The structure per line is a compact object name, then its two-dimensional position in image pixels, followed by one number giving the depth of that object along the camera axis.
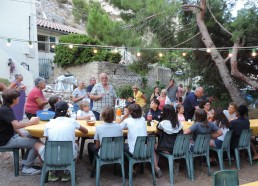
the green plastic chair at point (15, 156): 4.02
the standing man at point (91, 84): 7.06
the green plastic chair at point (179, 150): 4.05
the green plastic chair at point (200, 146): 4.27
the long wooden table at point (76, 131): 3.83
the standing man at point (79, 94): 6.70
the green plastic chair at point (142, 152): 3.81
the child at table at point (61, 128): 3.57
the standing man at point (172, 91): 9.16
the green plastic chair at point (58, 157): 3.42
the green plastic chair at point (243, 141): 4.79
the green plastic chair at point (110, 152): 3.68
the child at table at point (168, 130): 4.13
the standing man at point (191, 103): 5.89
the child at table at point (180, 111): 5.61
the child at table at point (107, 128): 3.81
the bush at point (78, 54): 13.18
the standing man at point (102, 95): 5.48
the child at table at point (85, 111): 5.12
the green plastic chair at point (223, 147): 4.60
